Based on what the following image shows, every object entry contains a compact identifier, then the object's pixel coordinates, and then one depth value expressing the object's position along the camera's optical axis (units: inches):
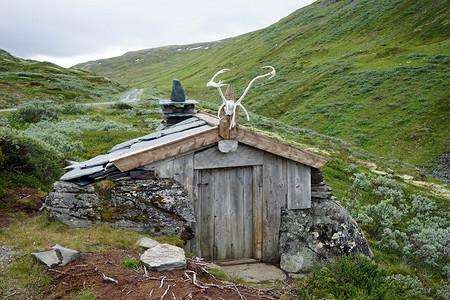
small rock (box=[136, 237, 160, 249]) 246.3
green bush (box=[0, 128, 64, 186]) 378.0
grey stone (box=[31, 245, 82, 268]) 201.0
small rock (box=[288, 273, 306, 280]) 300.9
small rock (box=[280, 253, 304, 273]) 308.4
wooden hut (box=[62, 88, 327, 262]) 296.5
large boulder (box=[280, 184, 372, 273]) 313.1
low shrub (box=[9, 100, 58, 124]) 933.8
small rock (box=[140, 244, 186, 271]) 213.4
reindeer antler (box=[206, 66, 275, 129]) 276.6
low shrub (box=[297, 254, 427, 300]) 202.2
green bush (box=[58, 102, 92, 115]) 1244.0
